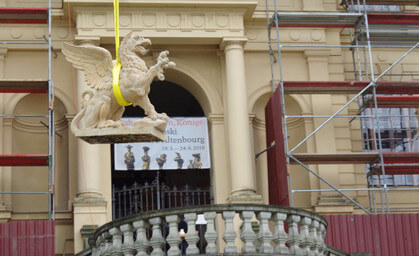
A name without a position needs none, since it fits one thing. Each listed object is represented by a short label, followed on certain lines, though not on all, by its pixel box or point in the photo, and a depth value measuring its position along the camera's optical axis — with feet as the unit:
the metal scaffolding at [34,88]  89.15
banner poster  98.22
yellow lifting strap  67.77
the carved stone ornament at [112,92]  67.21
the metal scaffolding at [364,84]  93.61
